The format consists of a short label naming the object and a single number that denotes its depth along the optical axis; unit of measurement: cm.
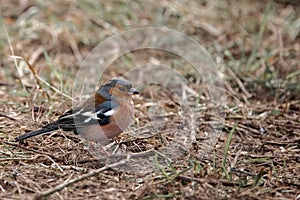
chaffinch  870
